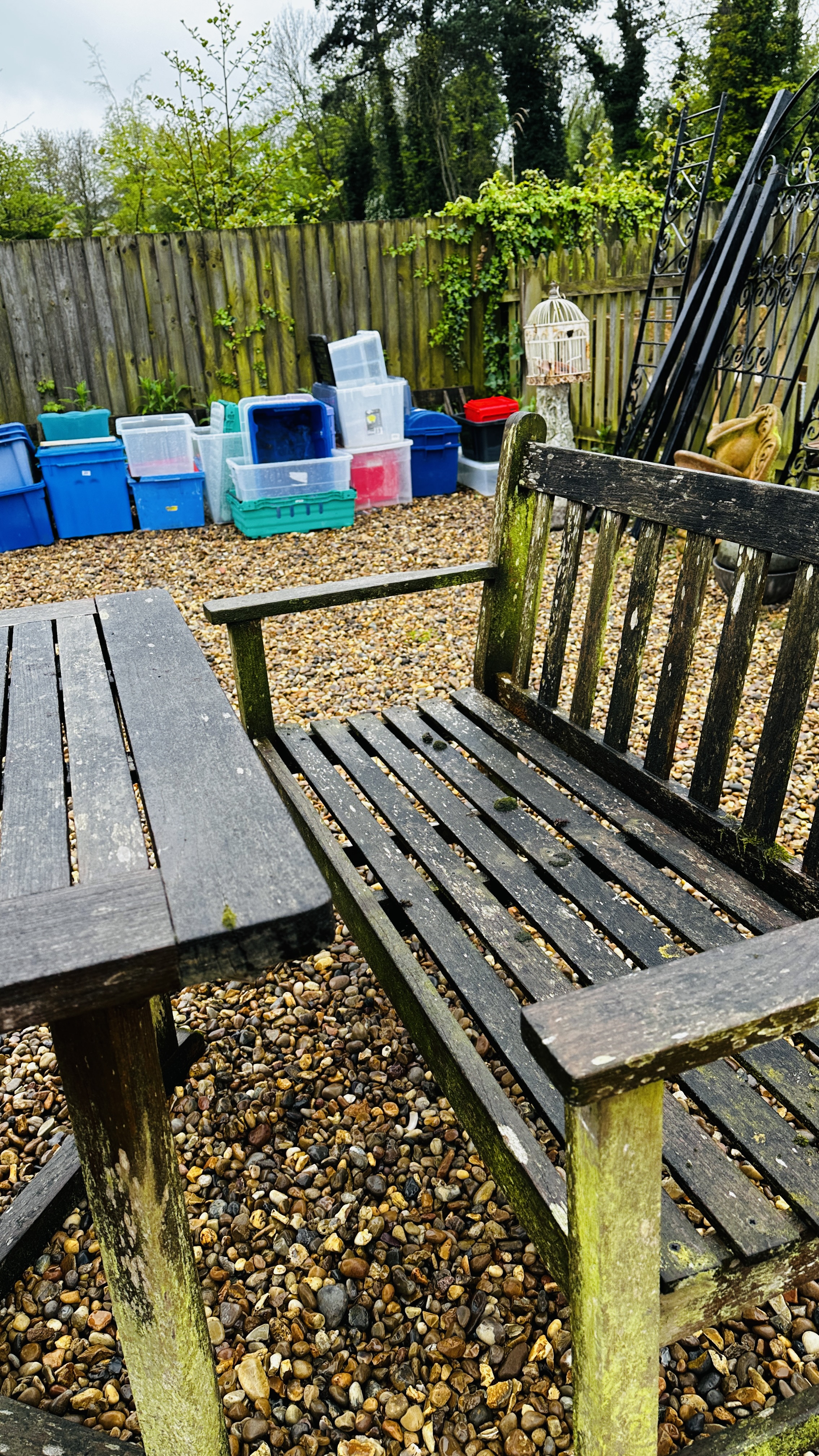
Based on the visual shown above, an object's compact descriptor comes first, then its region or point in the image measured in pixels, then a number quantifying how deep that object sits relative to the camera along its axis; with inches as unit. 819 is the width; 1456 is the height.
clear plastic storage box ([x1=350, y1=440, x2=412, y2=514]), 281.6
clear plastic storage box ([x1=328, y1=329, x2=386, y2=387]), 283.3
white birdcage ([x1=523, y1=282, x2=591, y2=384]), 249.0
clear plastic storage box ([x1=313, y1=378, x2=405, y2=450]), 271.9
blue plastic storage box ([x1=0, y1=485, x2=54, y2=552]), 258.1
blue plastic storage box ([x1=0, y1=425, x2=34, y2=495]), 251.8
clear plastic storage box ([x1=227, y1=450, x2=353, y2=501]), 256.4
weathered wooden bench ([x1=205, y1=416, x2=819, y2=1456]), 34.2
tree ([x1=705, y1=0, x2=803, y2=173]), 719.7
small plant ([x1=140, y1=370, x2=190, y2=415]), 305.0
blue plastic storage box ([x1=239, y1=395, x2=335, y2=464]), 254.4
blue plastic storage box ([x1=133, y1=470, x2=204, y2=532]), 270.7
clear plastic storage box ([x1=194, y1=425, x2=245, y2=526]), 270.5
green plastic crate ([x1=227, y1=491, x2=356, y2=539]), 261.0
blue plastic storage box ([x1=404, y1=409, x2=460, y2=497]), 287.9
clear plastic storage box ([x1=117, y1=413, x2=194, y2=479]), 265.3
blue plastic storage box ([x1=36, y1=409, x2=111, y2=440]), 279.4
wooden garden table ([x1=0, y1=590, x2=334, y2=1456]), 34.5
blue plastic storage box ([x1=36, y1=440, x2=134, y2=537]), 259.6
